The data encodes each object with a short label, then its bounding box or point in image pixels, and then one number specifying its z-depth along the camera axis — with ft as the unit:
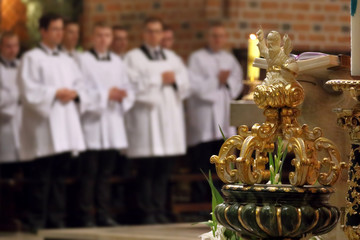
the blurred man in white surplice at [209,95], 47.23
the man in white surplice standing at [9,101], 44.76
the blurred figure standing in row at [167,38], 46.17
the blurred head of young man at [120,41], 47.27
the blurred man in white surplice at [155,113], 43.84
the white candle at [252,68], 31.34
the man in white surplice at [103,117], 42.44
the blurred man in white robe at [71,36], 44.20
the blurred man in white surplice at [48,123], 40.55
